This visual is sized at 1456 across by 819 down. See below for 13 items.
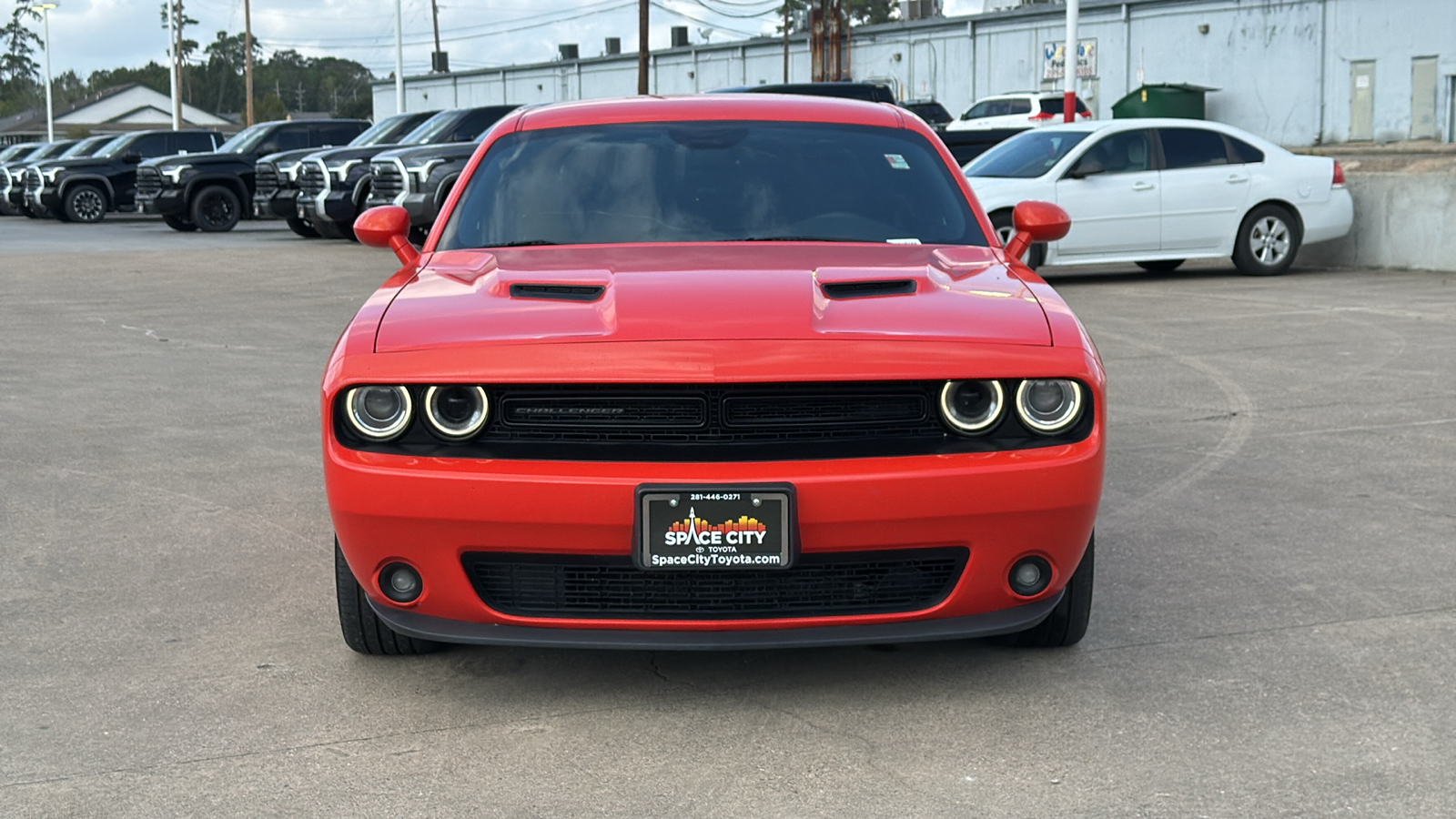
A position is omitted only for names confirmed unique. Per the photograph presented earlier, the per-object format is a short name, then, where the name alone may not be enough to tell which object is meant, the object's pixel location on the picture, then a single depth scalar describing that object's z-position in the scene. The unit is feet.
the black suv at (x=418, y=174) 61.98
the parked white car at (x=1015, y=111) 107.55
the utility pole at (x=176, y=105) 158.74
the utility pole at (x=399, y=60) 124.98
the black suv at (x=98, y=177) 96.32
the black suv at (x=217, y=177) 83.41
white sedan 46.80
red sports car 11.43
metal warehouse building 128.36
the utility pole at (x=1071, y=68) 68.80
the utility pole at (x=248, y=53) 196.95
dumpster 134.92
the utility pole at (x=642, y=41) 105.60
